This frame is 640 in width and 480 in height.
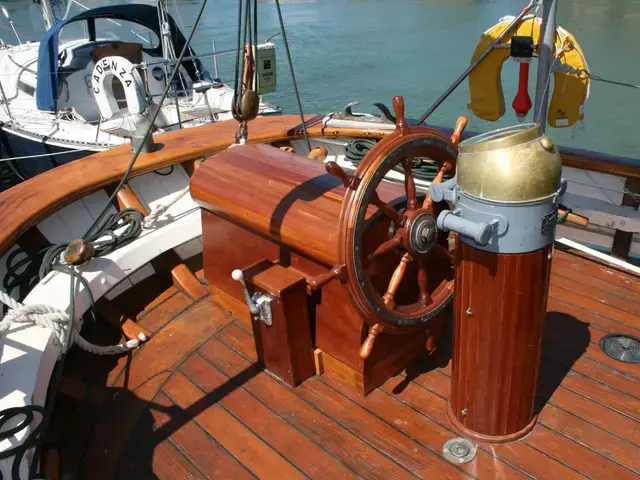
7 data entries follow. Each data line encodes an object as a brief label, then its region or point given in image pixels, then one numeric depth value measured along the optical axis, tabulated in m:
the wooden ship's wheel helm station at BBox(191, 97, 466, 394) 1.73
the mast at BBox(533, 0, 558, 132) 2.25
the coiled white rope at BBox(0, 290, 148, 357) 2.09
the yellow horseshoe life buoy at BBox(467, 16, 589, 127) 3.14
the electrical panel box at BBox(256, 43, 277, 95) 4.20
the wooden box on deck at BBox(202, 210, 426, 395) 2.01
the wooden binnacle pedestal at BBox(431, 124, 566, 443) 1.38
